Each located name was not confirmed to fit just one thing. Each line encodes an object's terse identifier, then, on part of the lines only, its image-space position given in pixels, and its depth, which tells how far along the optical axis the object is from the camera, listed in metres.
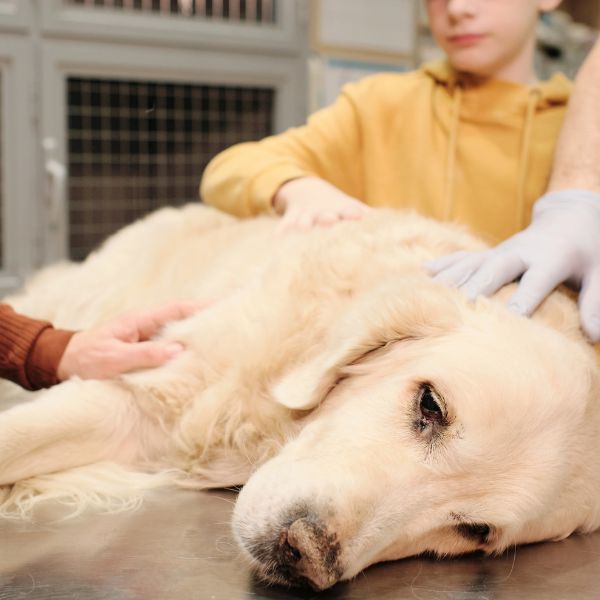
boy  1.78
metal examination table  0.89
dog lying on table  0.95
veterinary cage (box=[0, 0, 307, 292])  2.92
